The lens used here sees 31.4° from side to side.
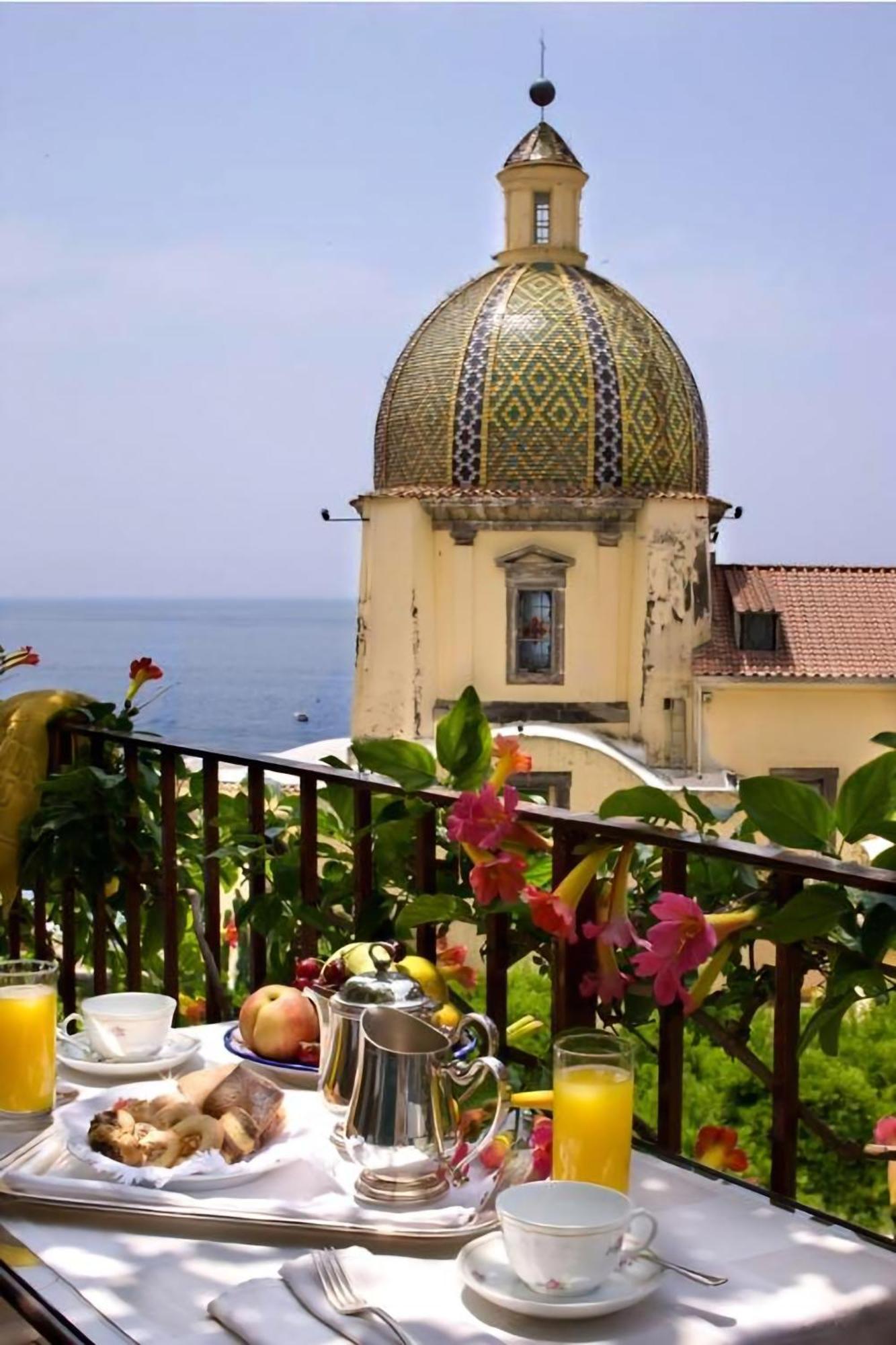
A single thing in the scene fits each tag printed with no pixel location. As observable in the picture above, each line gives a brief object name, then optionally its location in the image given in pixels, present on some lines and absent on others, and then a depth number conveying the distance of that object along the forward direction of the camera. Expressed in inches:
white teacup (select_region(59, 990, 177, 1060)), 80.9
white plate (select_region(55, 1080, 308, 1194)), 62.6
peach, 80.1
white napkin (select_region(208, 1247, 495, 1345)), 50.8
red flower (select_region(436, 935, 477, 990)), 90.9
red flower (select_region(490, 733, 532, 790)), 84.4
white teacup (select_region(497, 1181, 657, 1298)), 52.9
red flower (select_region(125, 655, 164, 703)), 143.1
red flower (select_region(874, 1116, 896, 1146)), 75.9
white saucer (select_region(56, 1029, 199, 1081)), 78.9
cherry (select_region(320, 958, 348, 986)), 78.2
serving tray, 58.7
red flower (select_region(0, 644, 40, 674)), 166.1
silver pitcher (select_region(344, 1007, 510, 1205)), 62.4
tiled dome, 905.5
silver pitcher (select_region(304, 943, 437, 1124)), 66.4
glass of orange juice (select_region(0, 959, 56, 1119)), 72.1
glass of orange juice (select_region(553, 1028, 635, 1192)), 62.8
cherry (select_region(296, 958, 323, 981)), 82.4
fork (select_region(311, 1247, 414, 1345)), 51.6
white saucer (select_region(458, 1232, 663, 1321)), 52.1
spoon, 55.2
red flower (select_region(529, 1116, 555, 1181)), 65.6
